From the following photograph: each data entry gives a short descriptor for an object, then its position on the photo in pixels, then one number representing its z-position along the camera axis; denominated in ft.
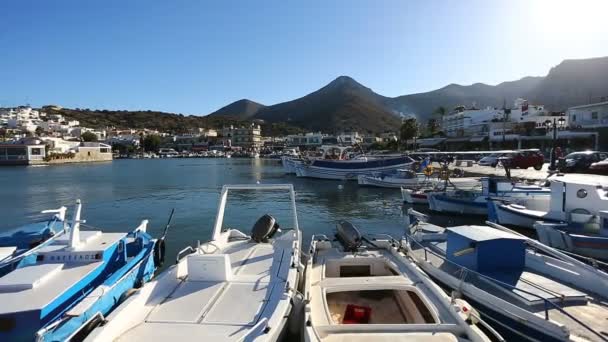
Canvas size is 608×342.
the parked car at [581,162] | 125.08
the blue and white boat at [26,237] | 34.57
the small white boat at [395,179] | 137.41
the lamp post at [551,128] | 134.12
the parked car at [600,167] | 113.09
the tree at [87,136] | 538.80
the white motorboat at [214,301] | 18.40
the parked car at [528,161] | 144.36
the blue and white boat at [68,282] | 23.02
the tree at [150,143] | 552.00
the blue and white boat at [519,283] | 23.41
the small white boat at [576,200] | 46.42
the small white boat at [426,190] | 95.54
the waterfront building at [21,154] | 333.42
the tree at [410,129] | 325.21
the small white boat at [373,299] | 19.11
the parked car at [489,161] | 182.09
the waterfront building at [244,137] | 586.86
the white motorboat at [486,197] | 70.79
